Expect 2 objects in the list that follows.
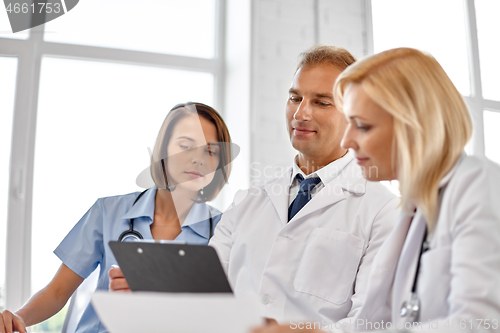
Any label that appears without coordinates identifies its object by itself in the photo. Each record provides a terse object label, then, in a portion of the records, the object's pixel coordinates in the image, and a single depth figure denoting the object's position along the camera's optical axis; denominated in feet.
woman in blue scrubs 4.69
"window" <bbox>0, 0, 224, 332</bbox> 7.09
